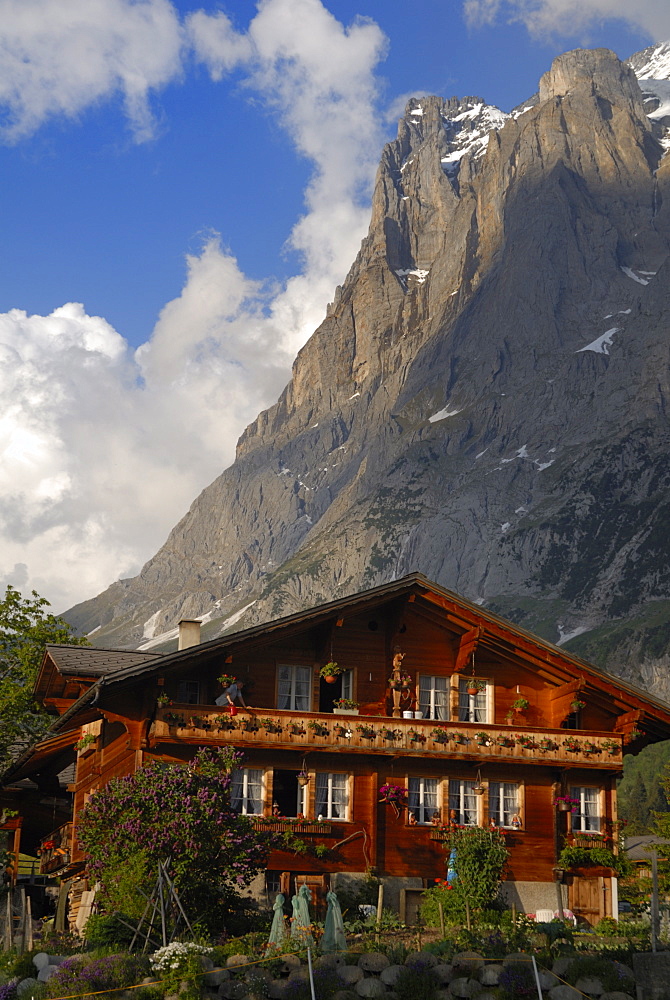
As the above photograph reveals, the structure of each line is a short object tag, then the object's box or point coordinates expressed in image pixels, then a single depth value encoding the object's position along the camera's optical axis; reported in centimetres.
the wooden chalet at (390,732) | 3425
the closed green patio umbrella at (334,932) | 2480
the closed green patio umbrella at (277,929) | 2453
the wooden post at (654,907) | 2161
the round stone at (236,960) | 2295
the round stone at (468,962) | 2203
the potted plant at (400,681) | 3728
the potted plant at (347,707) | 3631
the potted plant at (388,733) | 3478
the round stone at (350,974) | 2209
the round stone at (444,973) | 2180
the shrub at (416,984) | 2134
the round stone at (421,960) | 2222
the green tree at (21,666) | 4588
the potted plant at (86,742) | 3675
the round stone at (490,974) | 2134
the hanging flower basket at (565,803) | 3625
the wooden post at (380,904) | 2969
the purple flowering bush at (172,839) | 2600
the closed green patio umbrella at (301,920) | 2470
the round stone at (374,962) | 2239
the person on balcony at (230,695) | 3512
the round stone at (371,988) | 2141
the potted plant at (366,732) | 3462
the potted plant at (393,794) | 3509
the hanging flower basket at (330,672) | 3597
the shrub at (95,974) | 2178
